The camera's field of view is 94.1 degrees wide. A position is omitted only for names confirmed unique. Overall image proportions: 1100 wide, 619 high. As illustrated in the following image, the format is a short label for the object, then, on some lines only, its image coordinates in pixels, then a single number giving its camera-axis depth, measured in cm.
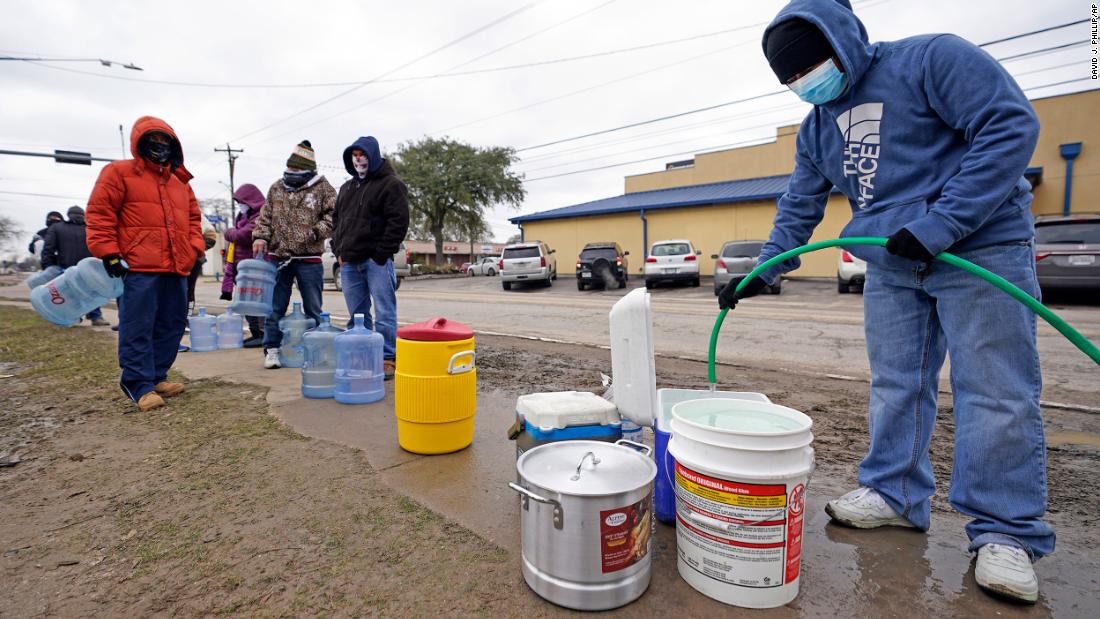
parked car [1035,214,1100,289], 895
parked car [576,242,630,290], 1692
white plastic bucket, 148
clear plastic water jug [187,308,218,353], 605
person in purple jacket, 585
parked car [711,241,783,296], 1330
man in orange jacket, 345
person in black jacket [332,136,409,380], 439
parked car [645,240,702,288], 1636
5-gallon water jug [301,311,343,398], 386
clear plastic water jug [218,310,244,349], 626
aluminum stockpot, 150
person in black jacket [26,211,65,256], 841
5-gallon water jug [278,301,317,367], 503
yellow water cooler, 265
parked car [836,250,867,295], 1295
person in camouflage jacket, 485
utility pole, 4031
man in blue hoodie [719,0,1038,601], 157
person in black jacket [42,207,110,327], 808
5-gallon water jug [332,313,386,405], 370
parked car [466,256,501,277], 3472
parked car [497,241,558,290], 1794
